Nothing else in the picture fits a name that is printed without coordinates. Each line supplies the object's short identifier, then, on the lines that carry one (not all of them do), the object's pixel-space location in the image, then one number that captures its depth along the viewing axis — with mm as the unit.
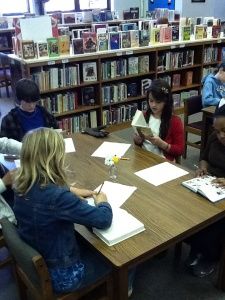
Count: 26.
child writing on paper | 1332
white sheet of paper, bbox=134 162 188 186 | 1909
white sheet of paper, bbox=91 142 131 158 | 2267
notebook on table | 1418
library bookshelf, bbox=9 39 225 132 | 3996
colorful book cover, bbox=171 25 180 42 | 4723
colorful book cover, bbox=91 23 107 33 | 4191
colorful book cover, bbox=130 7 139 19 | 8266
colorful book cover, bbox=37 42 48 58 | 3770
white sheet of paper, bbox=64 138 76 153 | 2355
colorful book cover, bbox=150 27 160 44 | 4582
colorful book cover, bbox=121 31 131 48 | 4305
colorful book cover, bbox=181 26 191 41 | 4801
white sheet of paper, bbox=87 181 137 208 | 1704
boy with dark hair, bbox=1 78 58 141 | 2455
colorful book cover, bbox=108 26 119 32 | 4478
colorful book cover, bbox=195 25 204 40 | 4905
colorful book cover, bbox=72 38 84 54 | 3971
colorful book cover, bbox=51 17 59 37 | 4000
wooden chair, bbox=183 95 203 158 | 3537
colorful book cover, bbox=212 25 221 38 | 5048
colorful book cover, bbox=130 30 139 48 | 4355
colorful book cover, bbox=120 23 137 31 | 5004
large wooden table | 1378
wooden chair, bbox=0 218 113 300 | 1278
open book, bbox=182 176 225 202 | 1692
